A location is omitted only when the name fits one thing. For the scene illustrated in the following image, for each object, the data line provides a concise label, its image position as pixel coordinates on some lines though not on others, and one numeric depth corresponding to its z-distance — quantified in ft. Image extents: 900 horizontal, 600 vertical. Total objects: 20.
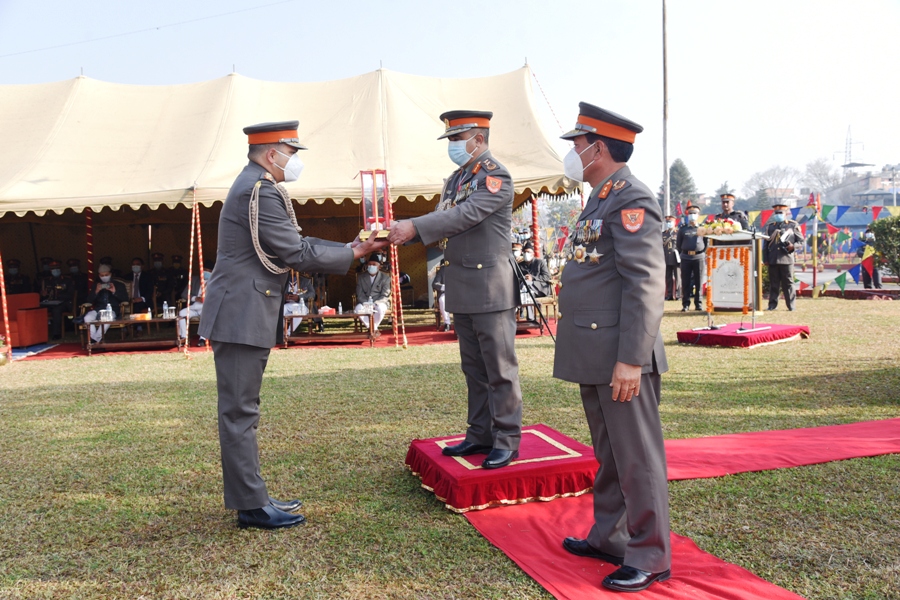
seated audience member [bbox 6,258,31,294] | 43.11
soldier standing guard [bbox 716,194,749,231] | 37.73
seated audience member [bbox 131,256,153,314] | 42.28
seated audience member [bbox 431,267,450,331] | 37.71
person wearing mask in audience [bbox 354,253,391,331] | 38.70
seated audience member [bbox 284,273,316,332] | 37.50
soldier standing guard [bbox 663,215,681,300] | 49.08
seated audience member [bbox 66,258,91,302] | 44.37
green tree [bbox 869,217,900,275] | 49.91
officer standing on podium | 11.94
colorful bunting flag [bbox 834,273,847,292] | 50.51
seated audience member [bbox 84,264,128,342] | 37.52
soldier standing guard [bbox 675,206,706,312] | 42.57
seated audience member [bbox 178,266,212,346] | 34.71
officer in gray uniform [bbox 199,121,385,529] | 11.20
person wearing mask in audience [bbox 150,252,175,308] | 43.21
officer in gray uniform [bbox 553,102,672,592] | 8.52
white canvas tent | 33.40
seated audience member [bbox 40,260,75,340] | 41.16
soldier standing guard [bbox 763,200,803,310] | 41.45
